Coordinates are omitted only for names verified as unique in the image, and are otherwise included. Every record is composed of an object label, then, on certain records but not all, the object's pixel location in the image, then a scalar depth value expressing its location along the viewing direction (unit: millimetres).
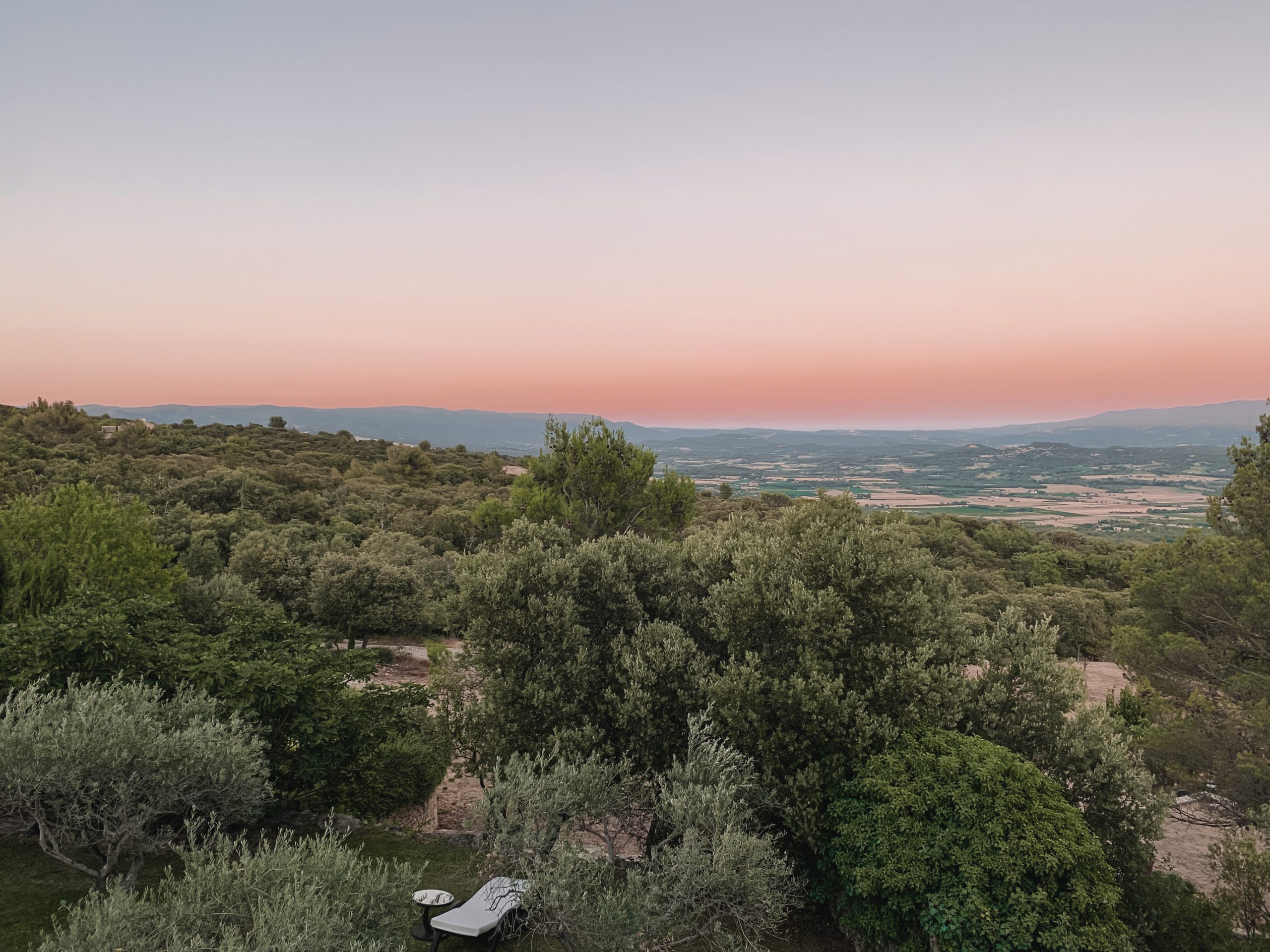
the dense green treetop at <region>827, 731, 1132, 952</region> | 7797
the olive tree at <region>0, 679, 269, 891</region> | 7297
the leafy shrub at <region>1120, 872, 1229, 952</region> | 8805
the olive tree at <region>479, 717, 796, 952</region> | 7277
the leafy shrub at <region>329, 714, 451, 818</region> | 12773
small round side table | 9039
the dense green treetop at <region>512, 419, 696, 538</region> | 23844
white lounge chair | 8781
